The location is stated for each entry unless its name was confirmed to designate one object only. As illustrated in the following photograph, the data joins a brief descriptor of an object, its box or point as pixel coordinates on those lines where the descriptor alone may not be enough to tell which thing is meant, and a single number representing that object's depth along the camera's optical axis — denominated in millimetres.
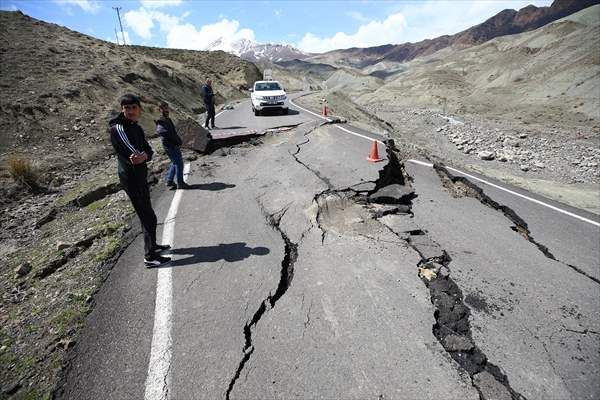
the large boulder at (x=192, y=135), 9586
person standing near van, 13688
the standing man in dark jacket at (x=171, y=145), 6742
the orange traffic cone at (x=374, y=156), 7879
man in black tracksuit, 3893
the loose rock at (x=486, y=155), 14271
